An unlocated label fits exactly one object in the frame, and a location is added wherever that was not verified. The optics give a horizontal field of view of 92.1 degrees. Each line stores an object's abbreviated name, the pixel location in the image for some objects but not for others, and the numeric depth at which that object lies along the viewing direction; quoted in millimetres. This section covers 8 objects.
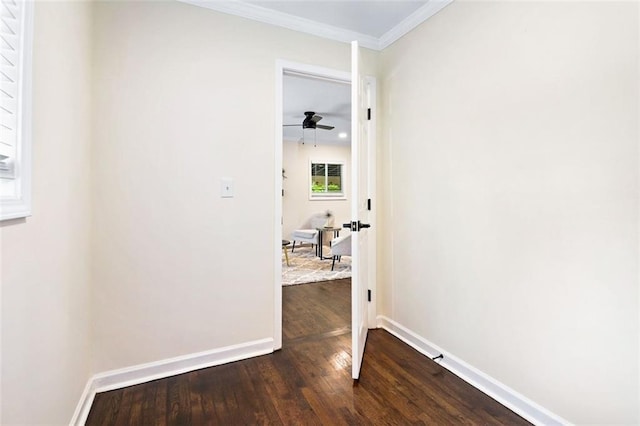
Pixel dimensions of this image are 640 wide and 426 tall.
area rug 4360
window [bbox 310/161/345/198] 7457
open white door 1901
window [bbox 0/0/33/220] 871
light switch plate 2100
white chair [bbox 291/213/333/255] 6133
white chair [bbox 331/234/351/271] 4555
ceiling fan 4836
